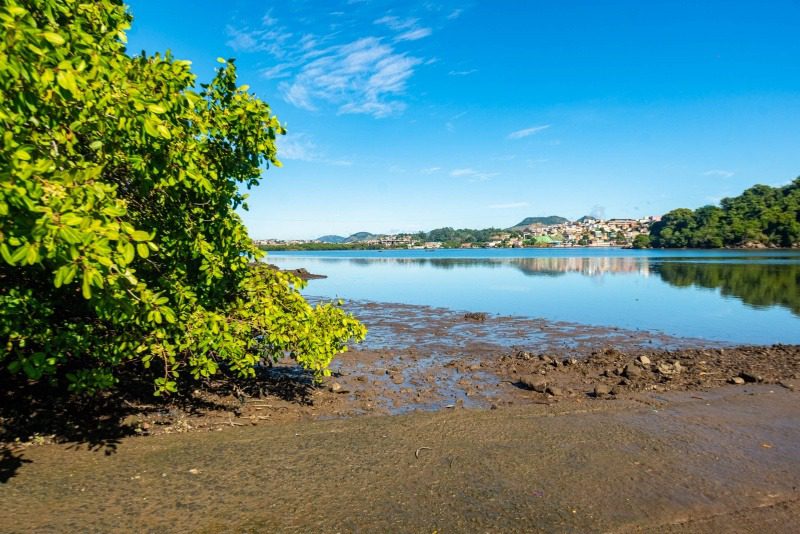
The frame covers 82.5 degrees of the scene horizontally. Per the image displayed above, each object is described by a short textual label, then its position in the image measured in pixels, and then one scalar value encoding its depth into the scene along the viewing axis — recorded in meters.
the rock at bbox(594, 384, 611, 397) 12.00
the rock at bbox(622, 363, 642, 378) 13.54
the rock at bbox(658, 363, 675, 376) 13.75
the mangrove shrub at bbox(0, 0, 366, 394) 4.04
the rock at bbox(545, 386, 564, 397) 12.06
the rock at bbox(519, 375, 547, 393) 12.46
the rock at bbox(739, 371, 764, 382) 13.12
